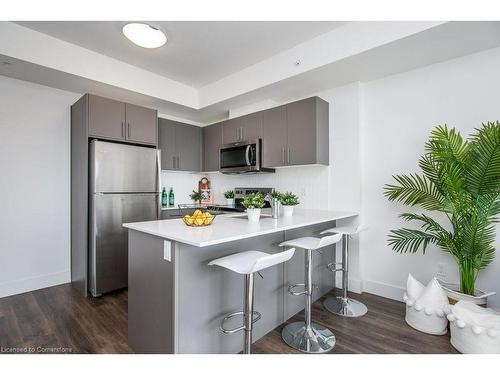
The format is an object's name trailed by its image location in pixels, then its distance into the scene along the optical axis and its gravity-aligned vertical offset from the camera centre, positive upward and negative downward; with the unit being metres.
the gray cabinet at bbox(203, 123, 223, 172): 3.95 +0.64
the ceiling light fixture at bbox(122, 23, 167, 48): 2.30 +1.38
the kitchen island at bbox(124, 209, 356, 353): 1.51 -0.66
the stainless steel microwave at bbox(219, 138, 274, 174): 3.37 +0.40
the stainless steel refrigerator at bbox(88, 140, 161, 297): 2.77 -0.19
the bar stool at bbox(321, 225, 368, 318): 2.42 -1.15
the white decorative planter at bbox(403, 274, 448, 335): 2.04 -0.97
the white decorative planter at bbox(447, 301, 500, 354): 1.68 -0.94
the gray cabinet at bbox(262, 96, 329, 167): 2.91 +0.64
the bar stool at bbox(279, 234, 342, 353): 1.88 -1.13
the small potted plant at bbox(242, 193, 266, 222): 2.16 -0.17
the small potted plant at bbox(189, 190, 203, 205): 4.39 -0.17
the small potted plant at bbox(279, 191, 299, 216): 2.50 -0.16
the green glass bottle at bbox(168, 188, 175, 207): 4.15 -0.20
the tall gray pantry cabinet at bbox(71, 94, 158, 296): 2.81 +0.57
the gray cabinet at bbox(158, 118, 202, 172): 3.82 +0.63
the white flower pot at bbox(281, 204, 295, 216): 2.51 -0.23
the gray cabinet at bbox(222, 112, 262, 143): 3.43 +0.82
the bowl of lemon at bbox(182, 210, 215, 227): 1.81 -0.23
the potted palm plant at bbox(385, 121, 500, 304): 1.87 -0.07
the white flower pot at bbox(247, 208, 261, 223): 2.16 -0.23
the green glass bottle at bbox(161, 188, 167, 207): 4.04 -0.17
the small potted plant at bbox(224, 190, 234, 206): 4.05 -0.16
